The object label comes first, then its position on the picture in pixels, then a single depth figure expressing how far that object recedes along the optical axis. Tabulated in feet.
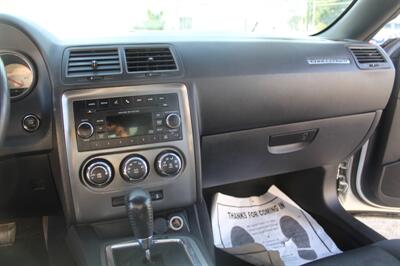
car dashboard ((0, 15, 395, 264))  2.88
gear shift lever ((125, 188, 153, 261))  2.52
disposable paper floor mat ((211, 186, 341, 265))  4.10
